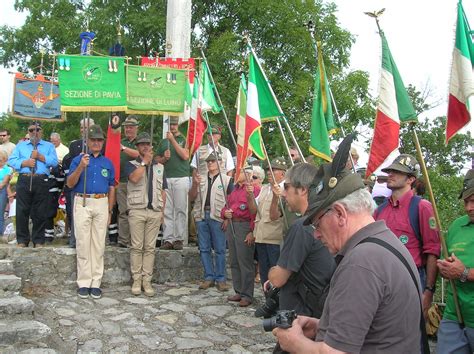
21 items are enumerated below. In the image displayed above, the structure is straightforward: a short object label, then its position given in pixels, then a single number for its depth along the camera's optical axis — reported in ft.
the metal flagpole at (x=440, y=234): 13.10
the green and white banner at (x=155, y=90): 26.91
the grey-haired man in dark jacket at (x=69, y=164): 27.17
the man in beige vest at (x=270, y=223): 23.97
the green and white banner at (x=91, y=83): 25.22
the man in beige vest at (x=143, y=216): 26.18
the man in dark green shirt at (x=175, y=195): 29.58
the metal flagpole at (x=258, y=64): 22.28
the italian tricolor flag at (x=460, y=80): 14.43
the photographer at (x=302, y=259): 12.09
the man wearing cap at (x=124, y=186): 28.37
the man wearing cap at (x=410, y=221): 15.16
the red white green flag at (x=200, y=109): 27.96
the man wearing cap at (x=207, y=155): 29.19
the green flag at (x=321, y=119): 20.30
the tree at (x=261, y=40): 52.24
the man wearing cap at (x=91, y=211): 25.03
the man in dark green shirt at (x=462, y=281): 12.91
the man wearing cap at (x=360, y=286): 6.68
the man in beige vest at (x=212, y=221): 27.45
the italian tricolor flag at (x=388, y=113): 15.46
